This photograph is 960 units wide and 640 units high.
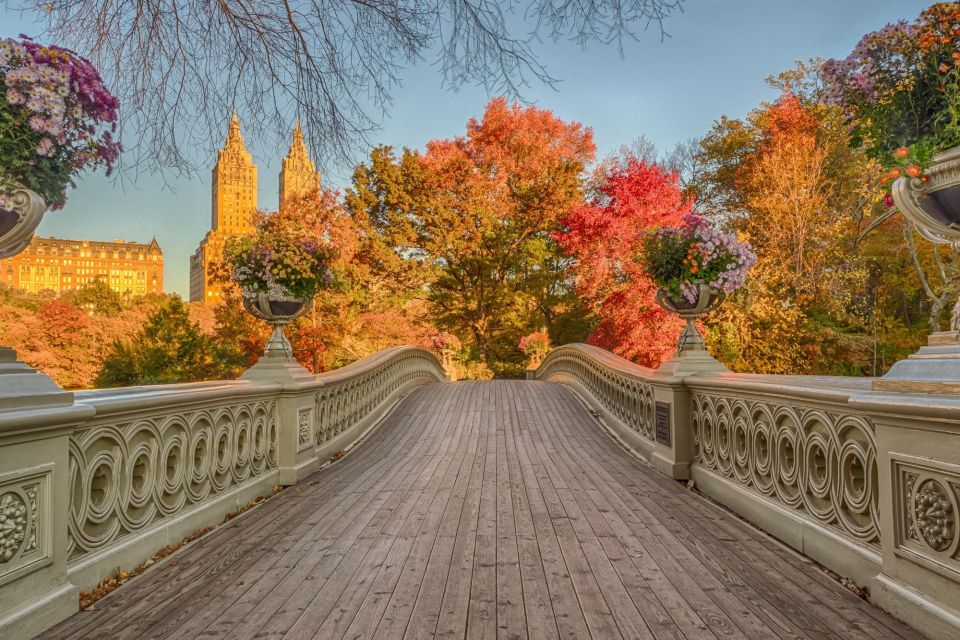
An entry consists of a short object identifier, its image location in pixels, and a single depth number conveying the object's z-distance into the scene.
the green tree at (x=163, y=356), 19.75
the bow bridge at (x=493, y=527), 2.18
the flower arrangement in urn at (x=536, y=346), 21.12
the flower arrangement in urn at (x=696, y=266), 5.34
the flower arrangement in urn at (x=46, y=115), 2.14
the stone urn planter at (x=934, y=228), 2.11
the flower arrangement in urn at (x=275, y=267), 5.31
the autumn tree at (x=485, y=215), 21.17
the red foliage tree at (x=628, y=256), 13.52
